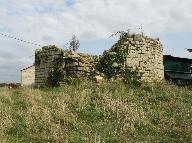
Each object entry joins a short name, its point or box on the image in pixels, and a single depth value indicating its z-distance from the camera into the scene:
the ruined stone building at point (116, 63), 9.81
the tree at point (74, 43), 22.91
